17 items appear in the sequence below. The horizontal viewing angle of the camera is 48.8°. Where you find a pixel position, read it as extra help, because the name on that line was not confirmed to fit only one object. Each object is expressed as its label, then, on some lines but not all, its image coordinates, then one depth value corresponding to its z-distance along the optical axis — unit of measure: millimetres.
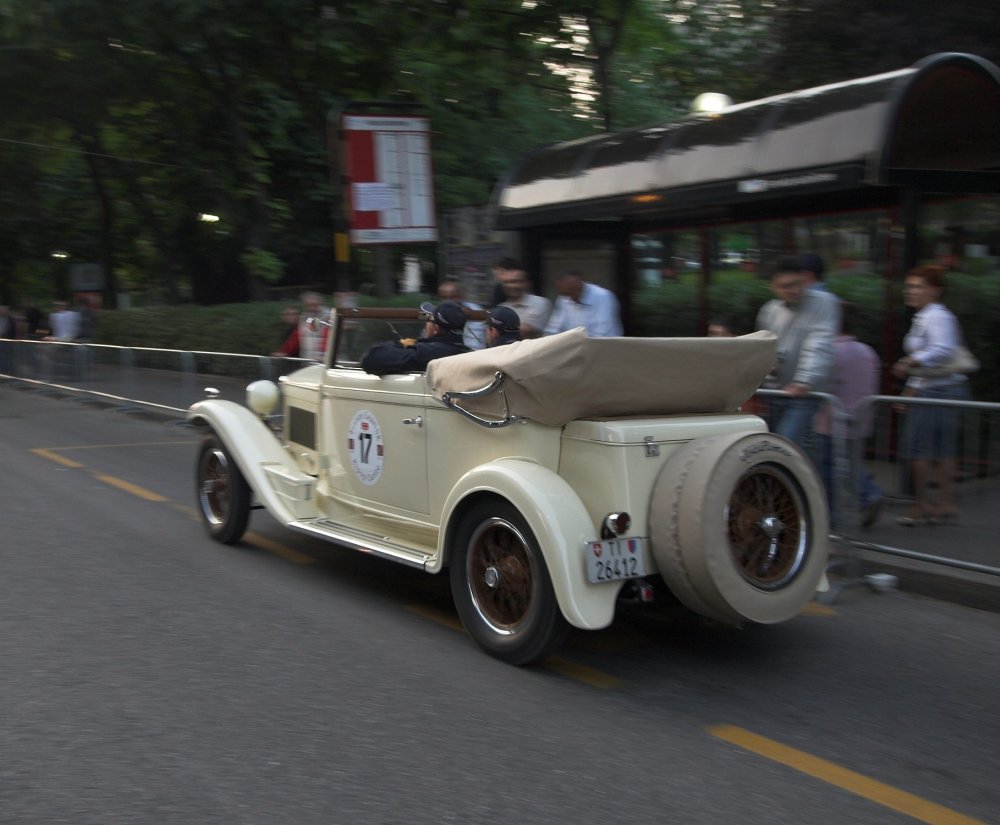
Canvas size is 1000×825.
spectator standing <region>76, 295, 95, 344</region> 22266
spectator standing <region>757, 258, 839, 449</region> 6512
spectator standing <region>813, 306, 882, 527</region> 6242
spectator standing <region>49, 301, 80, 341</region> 22766
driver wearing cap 5738
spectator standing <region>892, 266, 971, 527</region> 6000
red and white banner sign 12477
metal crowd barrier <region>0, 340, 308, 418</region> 12625
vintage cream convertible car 4480
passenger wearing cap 5844
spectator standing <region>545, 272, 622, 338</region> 8633
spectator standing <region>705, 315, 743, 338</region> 7268
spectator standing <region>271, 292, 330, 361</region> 11821
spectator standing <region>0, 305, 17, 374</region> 20314
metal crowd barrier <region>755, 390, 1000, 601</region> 5836
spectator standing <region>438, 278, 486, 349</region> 6406
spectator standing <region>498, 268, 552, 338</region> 8586
